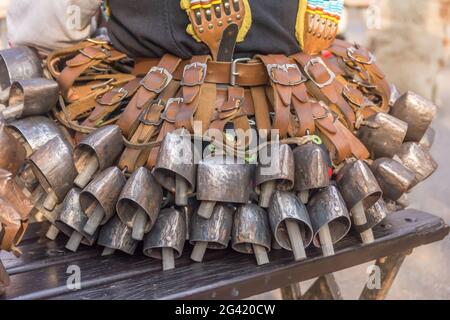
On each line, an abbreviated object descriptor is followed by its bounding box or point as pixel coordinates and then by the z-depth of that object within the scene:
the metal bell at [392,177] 1.39
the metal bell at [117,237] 1.30
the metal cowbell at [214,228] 1.28
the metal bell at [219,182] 1.25
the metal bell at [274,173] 1.27
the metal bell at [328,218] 1.29
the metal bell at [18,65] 1.49
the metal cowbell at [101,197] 1.26
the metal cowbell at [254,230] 1.28
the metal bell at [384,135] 1.48
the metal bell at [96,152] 1.30
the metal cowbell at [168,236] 1.27
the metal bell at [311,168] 1.29
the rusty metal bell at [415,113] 1.57
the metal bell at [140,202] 1.23
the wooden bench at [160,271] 1.23
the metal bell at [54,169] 1.30
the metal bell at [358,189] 1.31
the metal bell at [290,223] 1.27
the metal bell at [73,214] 1.31
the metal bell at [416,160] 1.55
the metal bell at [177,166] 1.23
